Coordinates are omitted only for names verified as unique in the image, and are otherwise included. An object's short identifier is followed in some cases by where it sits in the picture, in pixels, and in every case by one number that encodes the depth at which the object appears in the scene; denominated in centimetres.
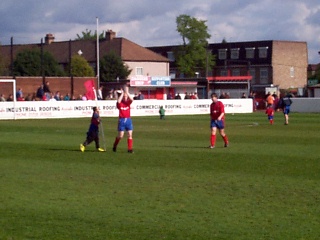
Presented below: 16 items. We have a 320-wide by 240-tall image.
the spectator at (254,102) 6178
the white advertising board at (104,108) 4506
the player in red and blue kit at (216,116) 2252
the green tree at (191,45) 10362
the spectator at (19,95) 4900
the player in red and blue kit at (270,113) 3881
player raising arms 2056
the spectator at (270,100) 4148
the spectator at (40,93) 4884
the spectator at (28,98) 5431
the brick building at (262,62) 11088
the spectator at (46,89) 5114
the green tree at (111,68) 8456
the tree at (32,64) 7619
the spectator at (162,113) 4603
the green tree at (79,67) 8119
